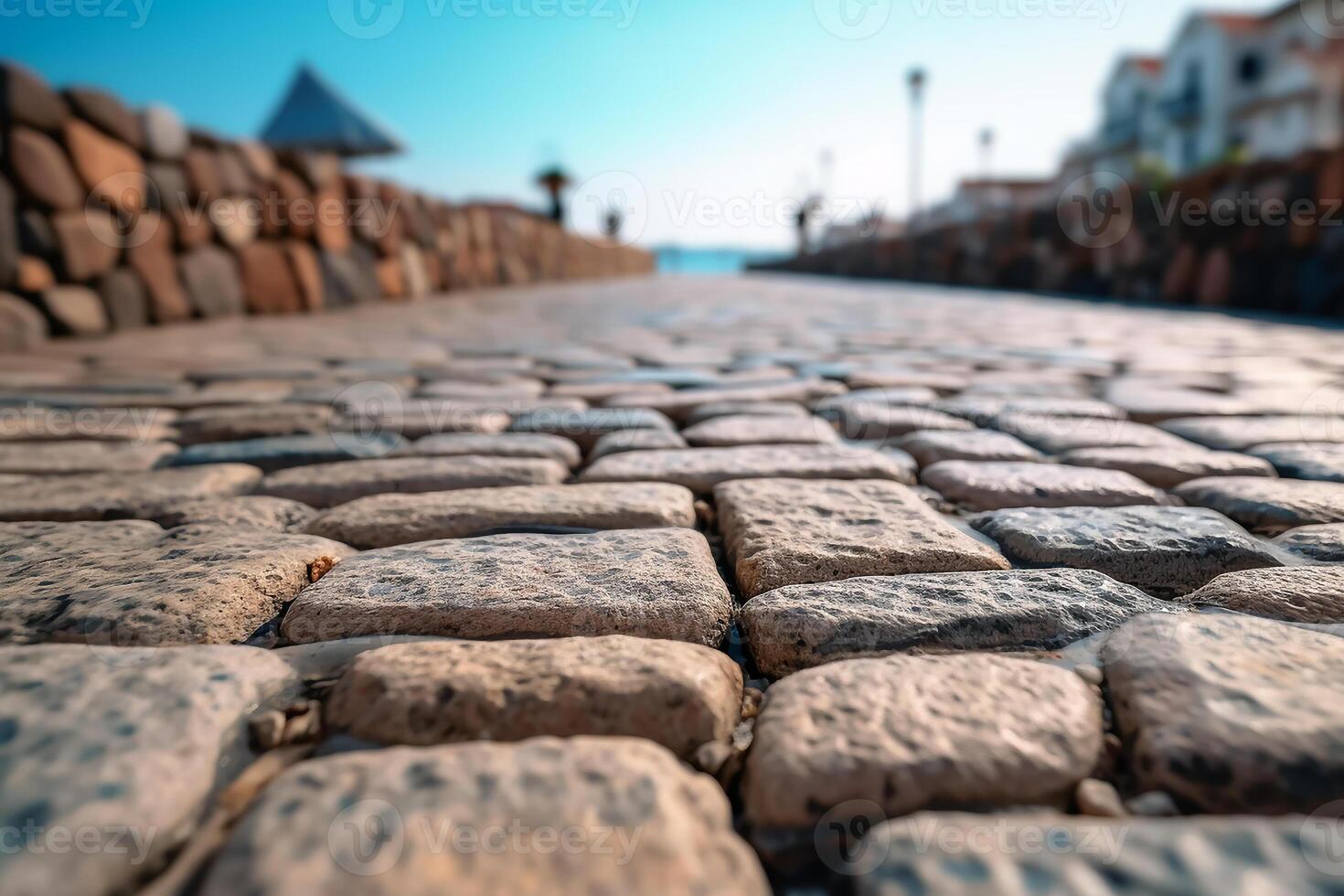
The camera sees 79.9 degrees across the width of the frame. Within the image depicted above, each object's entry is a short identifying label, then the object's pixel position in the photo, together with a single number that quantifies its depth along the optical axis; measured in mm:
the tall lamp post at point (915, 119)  21000
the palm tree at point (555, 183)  18359
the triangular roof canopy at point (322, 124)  11359
